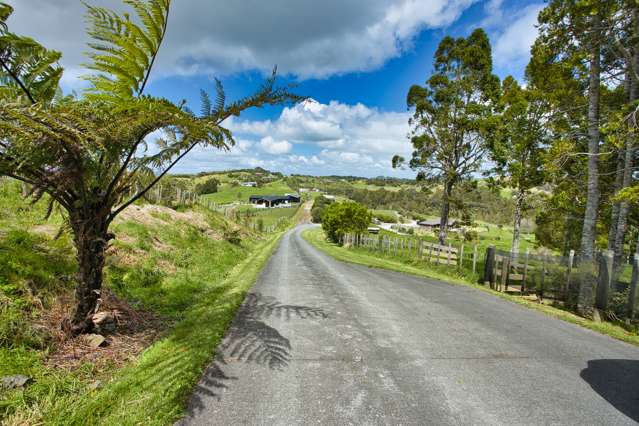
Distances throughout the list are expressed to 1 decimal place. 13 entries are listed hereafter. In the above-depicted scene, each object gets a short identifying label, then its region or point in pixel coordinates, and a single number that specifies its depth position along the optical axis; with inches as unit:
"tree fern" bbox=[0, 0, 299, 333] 122.5
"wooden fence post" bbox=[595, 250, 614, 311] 294.7
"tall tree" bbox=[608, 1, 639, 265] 286.5
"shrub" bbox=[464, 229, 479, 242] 765.3
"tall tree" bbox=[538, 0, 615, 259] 308.5
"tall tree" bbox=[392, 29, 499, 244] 666.2
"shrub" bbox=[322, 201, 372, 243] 1422.2
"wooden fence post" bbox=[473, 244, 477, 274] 487.7
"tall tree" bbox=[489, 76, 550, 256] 567.8
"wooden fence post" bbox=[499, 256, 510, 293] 412.5
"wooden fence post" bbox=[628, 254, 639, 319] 269.1
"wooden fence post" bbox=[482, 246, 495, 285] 439.3
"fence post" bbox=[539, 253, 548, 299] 370.0
